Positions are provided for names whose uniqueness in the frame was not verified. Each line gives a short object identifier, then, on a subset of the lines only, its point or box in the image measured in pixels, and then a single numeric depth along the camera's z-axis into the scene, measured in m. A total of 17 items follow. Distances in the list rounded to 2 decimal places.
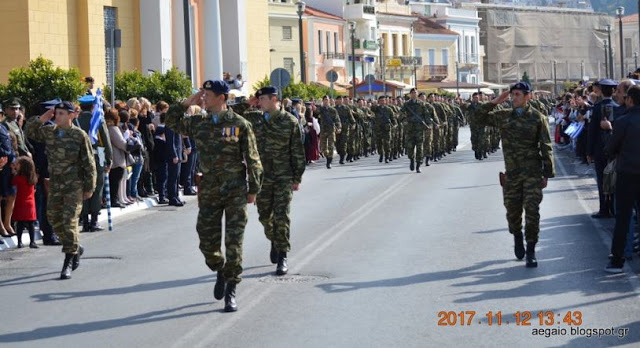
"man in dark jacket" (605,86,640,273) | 11.81
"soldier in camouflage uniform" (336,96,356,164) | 35.56
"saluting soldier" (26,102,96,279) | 12.75
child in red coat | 15.71
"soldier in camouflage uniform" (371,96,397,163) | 35.80
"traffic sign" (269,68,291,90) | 35.38
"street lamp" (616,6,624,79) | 61.82
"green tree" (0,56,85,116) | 26.39
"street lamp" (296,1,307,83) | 46.48
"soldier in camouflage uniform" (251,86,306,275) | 12.80
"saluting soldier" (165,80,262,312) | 10.45
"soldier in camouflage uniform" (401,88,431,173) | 29.27
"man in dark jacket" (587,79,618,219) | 14.95
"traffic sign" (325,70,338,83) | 48.90
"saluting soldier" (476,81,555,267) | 12.59
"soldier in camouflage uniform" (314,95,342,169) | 33.22
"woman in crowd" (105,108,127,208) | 19.43
